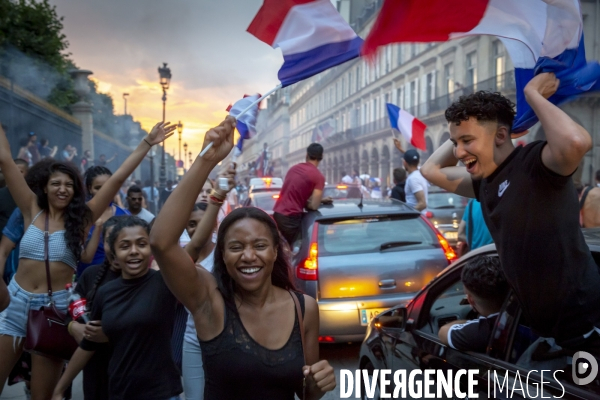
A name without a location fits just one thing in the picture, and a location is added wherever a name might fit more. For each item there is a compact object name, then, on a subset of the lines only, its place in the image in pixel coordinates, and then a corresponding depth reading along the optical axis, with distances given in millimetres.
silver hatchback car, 5699
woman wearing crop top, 3729
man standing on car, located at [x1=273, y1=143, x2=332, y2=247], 7020
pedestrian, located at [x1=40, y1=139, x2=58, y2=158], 16938
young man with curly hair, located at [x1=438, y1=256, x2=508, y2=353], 2744
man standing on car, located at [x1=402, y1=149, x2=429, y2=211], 8273
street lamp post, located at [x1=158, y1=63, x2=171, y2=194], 20922
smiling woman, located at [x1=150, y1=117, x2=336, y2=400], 2096
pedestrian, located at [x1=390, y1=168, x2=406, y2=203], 9172
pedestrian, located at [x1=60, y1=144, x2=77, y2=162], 18641
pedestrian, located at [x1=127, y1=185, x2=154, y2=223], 6602
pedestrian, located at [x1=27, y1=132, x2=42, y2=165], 14661
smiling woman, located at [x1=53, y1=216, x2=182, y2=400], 2961
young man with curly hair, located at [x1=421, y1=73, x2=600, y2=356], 2061
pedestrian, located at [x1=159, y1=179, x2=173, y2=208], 15871
